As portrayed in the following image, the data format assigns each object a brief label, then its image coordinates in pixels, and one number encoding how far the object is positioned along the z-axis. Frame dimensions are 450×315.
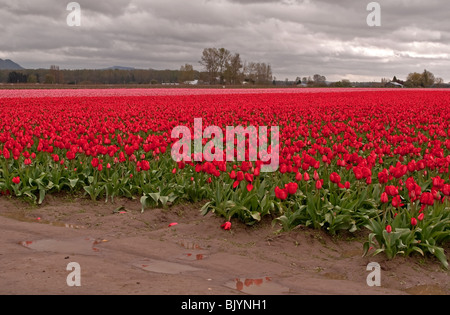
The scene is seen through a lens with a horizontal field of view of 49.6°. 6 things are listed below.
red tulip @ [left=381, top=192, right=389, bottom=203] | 6.05
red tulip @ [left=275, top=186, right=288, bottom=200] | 6.30
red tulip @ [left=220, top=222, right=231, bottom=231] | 6.71
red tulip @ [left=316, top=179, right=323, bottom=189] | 6.44
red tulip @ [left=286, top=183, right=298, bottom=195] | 6.34
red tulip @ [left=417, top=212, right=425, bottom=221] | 5.63
